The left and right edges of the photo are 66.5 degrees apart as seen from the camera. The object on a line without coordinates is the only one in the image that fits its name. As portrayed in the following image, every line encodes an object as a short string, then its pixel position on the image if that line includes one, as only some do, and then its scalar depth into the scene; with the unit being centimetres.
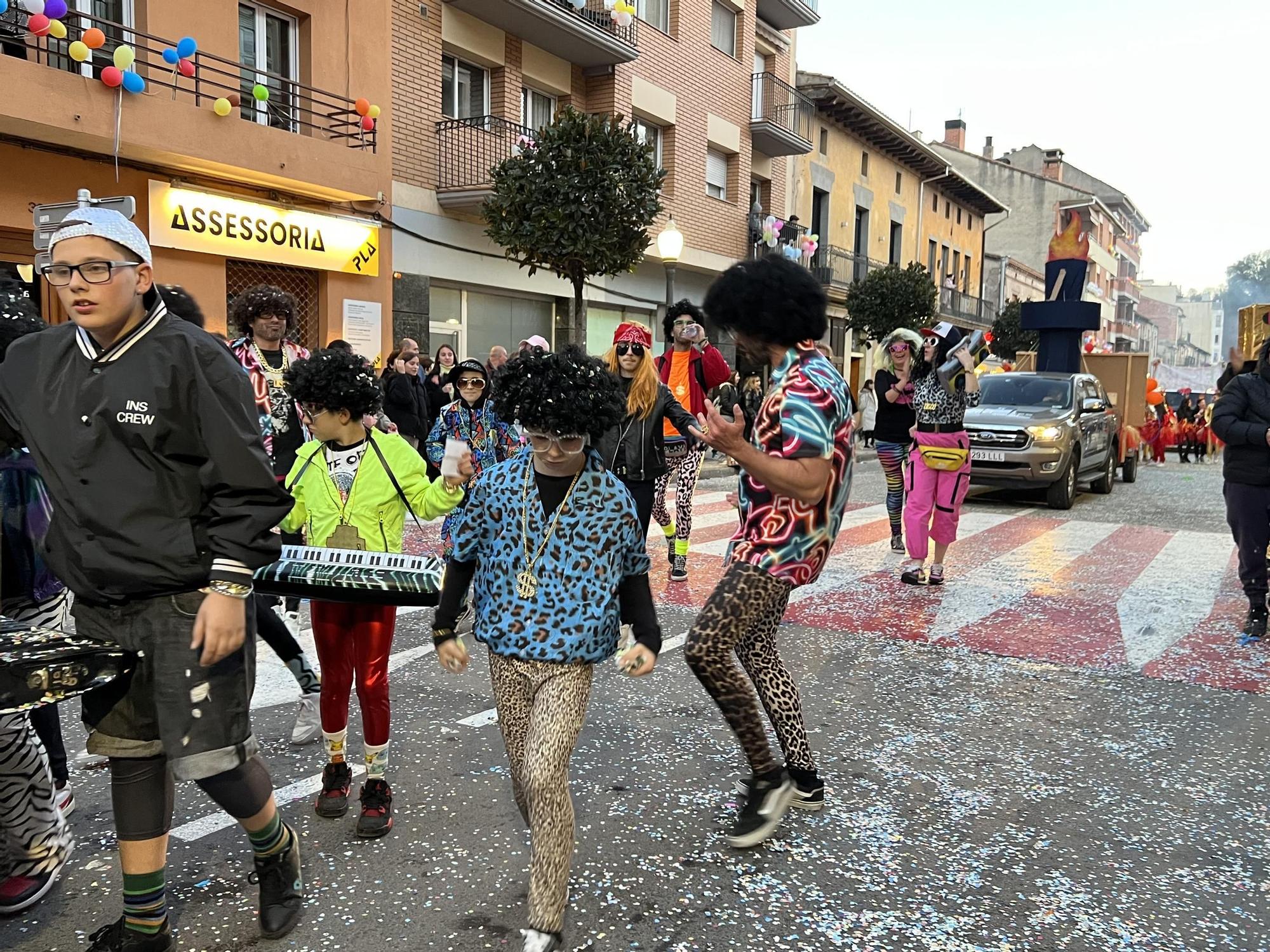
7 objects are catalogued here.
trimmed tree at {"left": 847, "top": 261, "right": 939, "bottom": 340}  2486
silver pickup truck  1215
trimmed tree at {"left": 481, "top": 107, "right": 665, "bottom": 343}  1240
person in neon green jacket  327
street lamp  1423
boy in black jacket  222
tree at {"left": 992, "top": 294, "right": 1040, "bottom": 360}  3909
